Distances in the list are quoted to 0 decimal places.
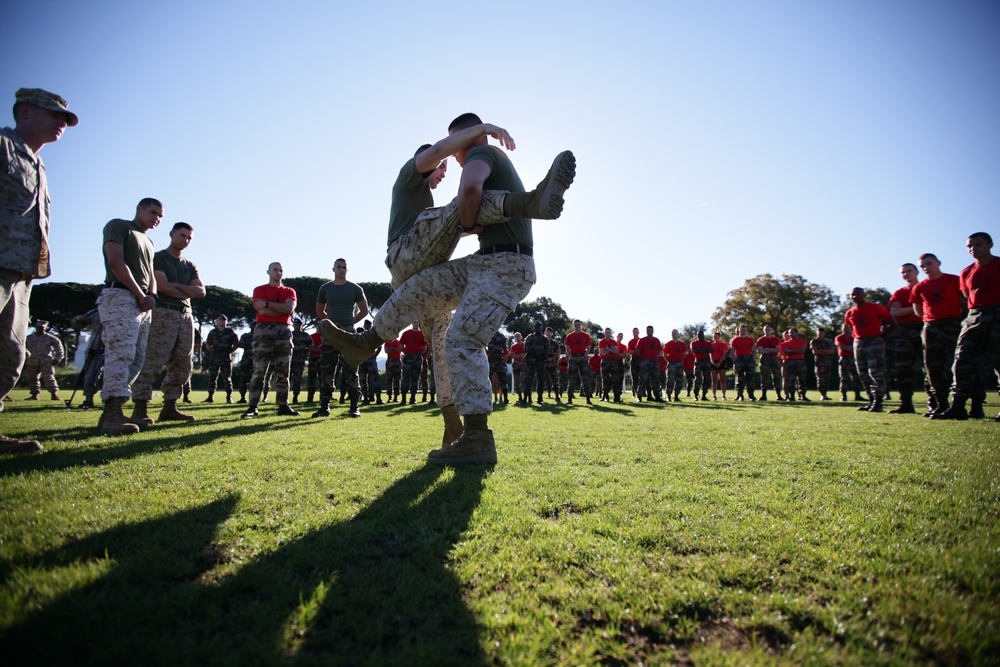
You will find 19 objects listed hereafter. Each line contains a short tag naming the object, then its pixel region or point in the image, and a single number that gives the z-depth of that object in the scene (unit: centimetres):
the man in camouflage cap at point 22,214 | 343
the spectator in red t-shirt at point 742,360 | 1583
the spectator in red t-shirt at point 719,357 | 1695
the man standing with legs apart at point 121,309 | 466
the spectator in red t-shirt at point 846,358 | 1378
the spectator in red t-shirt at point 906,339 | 852
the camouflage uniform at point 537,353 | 1356
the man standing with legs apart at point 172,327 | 586
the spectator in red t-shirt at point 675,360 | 1555
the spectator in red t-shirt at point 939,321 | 731
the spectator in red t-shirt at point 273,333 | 763
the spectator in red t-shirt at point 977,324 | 654
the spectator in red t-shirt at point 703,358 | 1634
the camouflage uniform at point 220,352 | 1378
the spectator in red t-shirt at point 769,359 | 1614
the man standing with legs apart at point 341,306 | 756
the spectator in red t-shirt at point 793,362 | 1504
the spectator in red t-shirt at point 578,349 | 1452
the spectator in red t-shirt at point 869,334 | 996
